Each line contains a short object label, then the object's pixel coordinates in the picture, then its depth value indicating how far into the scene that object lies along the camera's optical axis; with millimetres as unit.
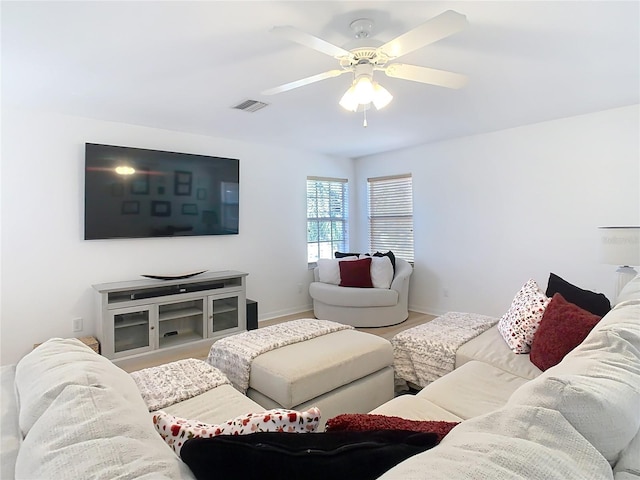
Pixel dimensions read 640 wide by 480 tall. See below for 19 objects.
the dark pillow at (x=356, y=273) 4539
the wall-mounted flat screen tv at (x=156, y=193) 3406
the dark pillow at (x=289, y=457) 726
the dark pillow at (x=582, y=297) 1993
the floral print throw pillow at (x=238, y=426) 961
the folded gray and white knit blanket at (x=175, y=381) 1626
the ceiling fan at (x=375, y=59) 1532
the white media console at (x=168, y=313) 3201
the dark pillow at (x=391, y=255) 4688
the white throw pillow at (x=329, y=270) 4754
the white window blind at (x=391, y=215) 5066
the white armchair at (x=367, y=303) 4286
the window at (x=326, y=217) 5246
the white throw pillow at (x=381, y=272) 4500
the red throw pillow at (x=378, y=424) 1081
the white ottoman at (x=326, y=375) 1923
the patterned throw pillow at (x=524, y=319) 2119
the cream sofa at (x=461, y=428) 645
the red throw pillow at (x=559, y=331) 1737
